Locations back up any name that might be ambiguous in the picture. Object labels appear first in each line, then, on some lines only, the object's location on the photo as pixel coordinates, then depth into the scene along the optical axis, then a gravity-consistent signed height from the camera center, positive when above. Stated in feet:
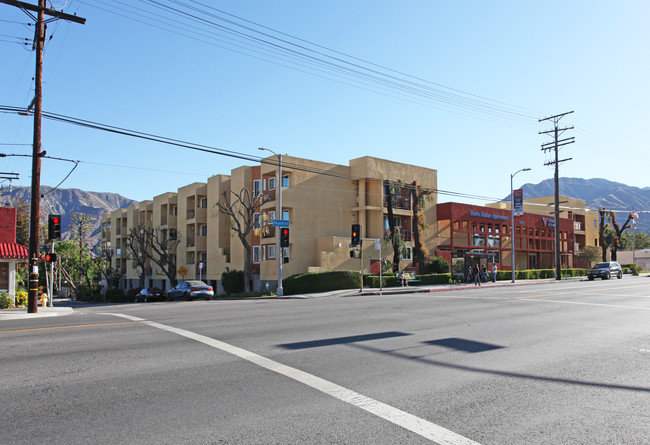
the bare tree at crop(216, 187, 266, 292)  122.83 +12.97
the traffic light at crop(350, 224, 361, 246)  94.75 +4.21
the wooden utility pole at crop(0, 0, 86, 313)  65.16 +17.92
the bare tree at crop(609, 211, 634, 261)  251.07 +12.19
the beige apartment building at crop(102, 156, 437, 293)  126.52 +11.49
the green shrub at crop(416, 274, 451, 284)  128.26 -6.26
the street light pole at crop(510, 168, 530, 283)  138.31 +13.52
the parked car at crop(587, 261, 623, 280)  153.89 -5.48
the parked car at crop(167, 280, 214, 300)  102.06 -7.24
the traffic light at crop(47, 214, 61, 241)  68.59 +4.22
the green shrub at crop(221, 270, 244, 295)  134.92 -7.13
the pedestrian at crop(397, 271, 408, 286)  120.26 -5.67
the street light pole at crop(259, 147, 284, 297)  102.81 +1.30
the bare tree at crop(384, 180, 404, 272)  136.82 +8.62
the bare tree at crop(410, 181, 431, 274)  141.59 +10.65
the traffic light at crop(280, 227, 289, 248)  100.01 +3.73
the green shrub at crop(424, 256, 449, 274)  141.08 -3.18
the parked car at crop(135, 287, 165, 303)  129.08 -10.11
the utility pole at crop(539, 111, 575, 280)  155.63 +31.07
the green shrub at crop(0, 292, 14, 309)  74.95 -6.75
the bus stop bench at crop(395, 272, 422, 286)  122.72 -5.84
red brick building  156.46 +6.90
